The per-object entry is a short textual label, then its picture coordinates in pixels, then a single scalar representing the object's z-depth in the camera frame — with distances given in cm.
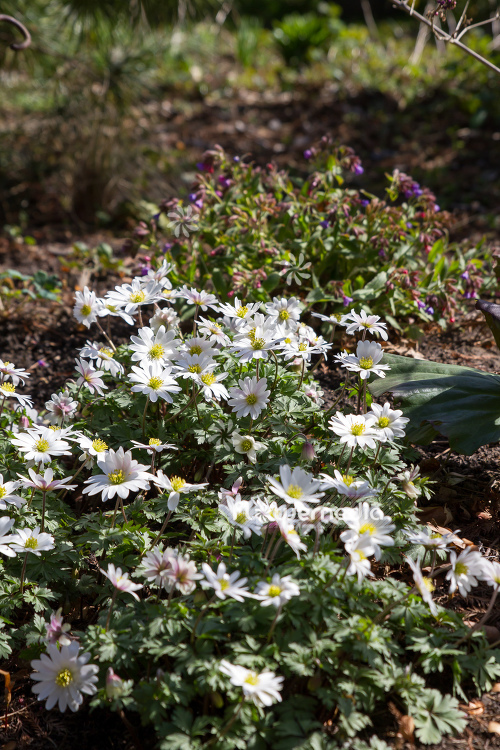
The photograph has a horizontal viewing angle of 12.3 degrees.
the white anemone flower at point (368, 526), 171
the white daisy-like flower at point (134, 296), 189
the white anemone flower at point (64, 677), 171
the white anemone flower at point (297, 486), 174
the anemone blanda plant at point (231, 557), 171
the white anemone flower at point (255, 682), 166
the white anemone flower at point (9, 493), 179
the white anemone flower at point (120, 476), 176
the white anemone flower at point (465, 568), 173
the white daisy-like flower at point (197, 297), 190
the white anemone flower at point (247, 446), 183
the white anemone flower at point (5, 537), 176
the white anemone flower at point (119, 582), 172
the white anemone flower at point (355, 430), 179
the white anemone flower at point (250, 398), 183
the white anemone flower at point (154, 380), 181
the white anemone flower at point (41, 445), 181
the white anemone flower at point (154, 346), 184
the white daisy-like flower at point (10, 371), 187
